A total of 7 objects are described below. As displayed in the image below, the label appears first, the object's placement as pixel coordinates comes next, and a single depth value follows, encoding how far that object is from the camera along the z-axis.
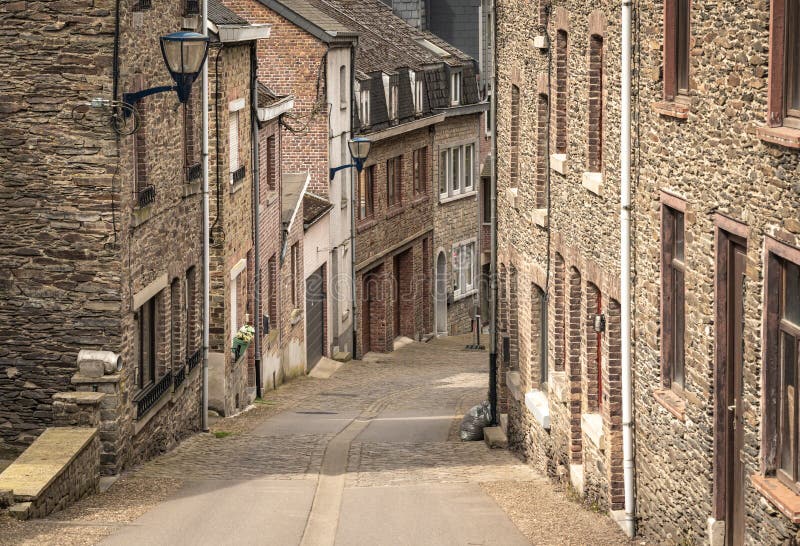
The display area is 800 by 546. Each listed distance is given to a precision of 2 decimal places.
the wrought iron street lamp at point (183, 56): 15.09
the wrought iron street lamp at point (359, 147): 31.23
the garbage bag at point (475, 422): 21.38
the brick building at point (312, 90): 32.81
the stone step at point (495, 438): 20.08
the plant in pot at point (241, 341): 24.26
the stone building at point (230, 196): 22.44
